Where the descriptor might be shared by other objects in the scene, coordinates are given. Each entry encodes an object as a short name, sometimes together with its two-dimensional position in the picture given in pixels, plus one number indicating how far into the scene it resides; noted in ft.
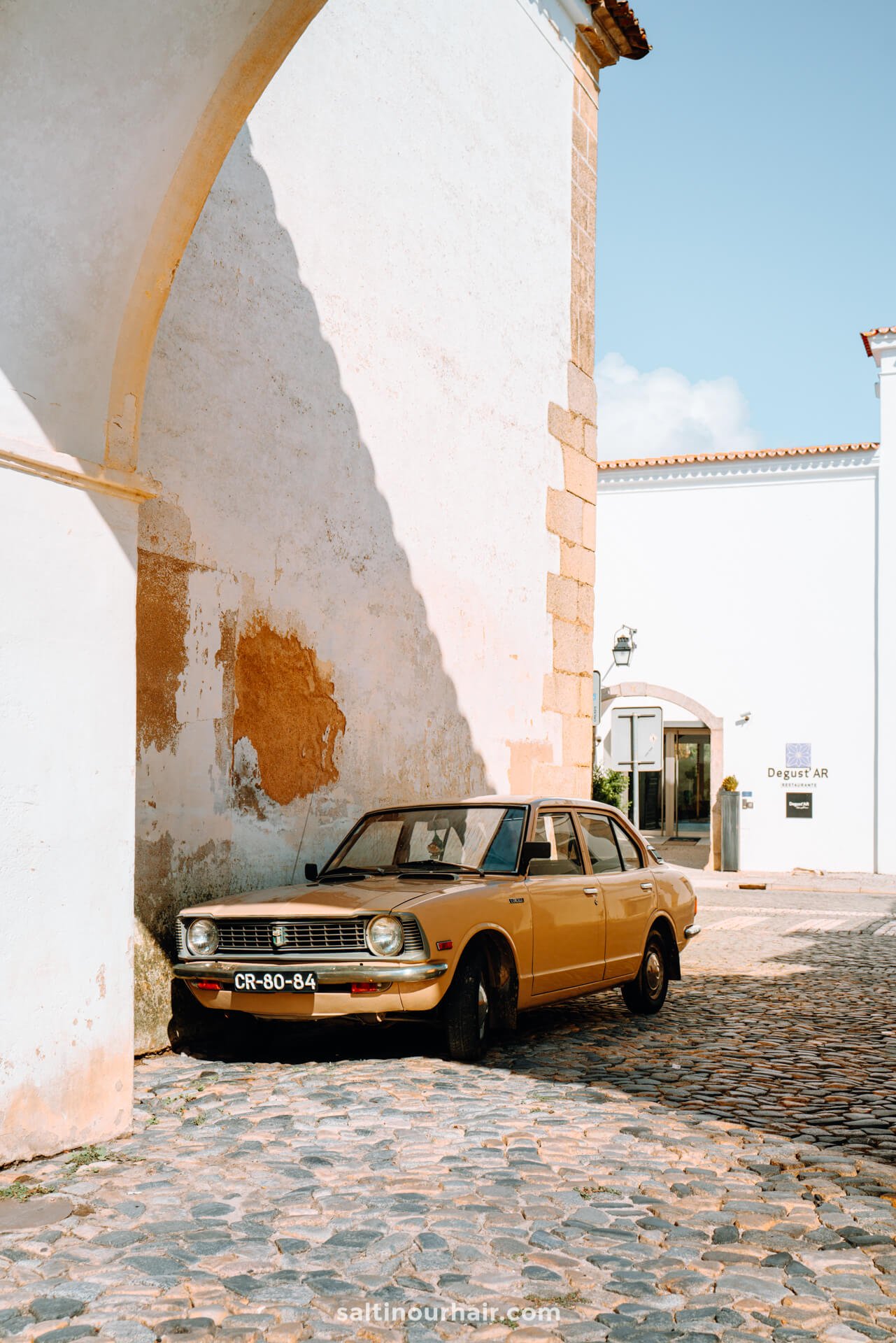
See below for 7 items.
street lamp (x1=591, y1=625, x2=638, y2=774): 74.02
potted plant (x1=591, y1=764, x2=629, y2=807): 83.05
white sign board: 63.82
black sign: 89.81
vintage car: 21.80
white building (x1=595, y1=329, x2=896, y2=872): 88.79
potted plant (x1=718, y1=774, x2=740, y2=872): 90.79
